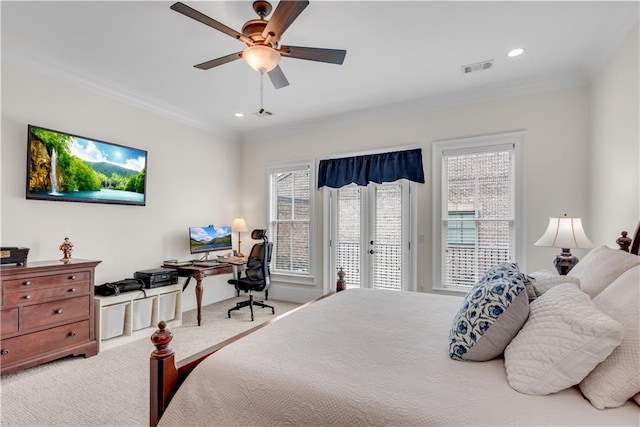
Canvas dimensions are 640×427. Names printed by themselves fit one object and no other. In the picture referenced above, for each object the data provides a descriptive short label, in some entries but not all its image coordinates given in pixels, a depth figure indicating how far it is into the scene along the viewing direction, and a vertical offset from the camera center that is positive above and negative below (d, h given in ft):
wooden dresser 8.30 -2.71
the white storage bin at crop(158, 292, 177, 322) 12.37 -3.53
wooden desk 12.98 -2.29
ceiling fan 6.33 +3.96
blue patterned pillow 4.40 -1.47
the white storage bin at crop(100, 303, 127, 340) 10.44 -3.47
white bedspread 3.31 -2.01
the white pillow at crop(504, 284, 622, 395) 3.43 -1.49
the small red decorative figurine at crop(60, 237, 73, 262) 10.07 -1.03
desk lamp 16.89 -0.50
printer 11.98 -2.30
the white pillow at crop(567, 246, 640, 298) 5.31 -0.90
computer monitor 14.60 -1.05
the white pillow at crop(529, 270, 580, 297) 5.37 -1.13
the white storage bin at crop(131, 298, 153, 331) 11.34 -3.49
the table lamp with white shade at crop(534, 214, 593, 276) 8.81 -0.63
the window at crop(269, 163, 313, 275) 16.60 -0.02
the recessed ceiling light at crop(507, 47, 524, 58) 9.52 +4.97
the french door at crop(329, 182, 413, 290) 14.10 -0.85
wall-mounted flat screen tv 10.07 +1.65
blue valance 13.67 +2.18
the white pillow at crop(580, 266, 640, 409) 3.33 -1.65
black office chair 14.24 -2.51
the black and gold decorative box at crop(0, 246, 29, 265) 8.56 -1.05
